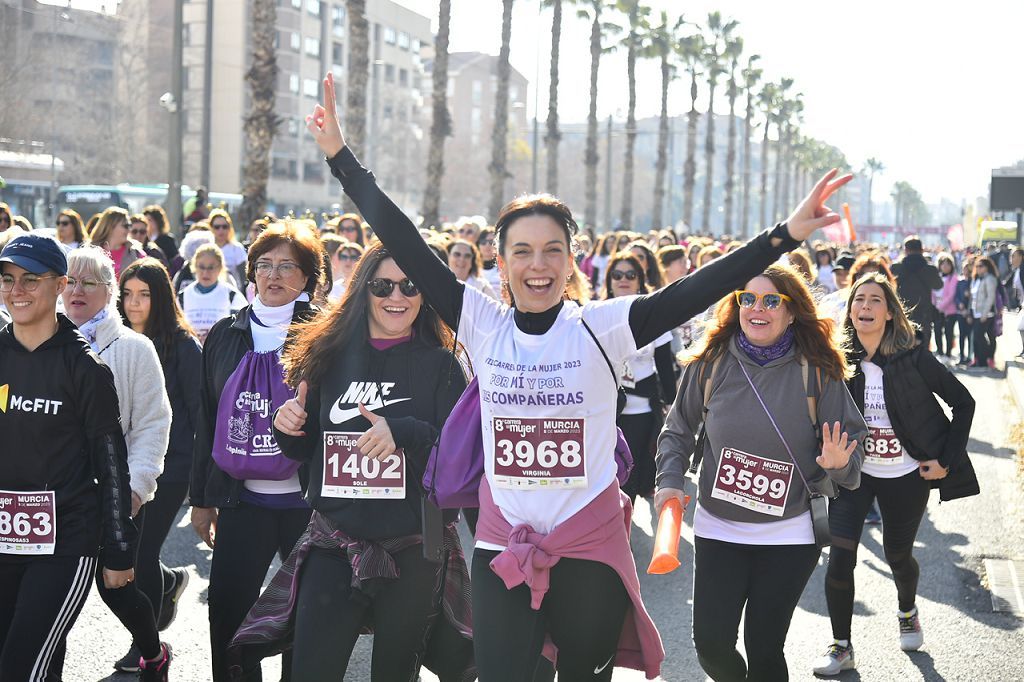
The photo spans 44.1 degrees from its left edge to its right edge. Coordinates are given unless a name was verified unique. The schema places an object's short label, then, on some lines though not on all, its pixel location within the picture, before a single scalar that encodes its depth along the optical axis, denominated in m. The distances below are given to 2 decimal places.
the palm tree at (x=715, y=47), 66.00
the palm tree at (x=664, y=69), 54.16
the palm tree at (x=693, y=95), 61.12
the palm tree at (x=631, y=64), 50.72
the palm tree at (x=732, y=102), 67.19
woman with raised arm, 3.75
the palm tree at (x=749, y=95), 76.75
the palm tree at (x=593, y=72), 46.78
